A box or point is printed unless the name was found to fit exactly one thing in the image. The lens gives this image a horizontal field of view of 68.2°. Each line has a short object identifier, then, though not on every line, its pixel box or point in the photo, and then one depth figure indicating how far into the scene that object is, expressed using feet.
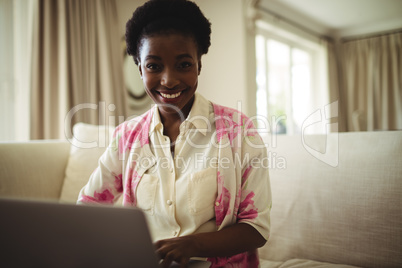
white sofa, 3.31
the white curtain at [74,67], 7.27
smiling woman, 2.66
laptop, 1.21
